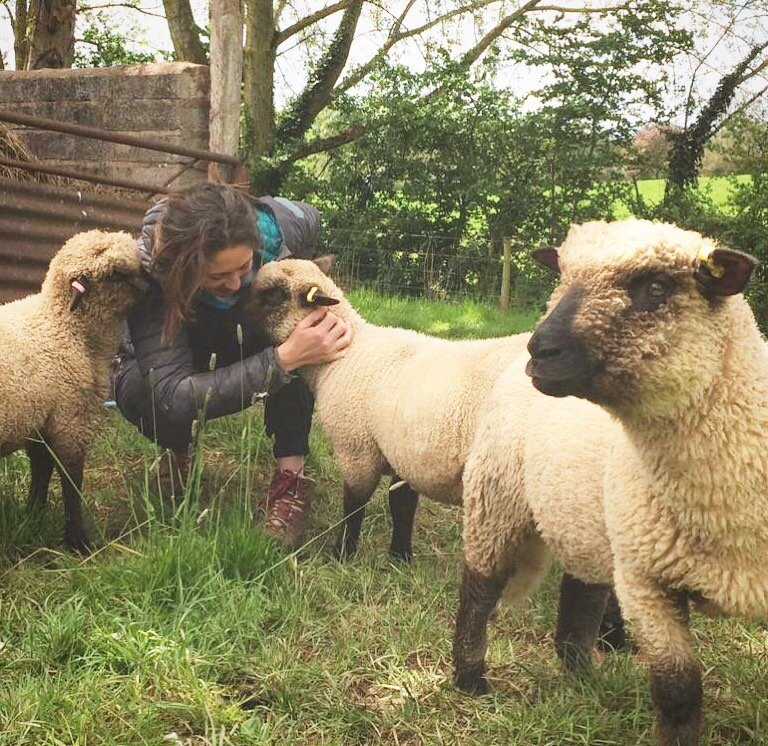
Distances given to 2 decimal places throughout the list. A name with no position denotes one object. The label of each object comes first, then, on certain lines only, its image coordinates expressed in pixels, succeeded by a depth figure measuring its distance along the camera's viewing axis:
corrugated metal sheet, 4.67
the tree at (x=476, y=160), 10.91
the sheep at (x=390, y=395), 2.96
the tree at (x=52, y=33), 11.15
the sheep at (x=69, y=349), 3.10
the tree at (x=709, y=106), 11.50
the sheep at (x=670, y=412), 1.60
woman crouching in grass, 3.06
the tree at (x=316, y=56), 12.13
